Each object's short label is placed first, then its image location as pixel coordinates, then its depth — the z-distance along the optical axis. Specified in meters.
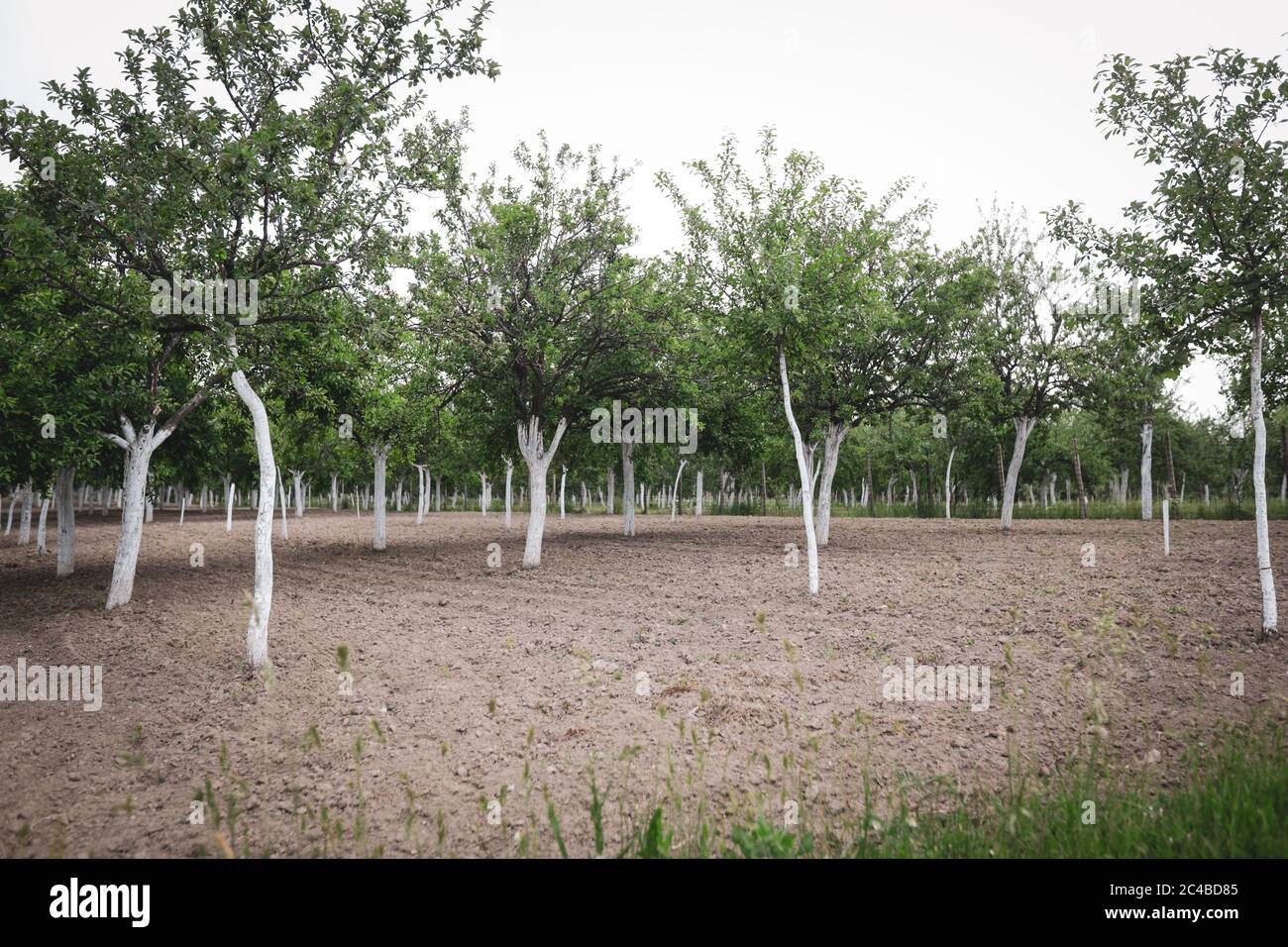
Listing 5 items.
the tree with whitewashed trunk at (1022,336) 24.36
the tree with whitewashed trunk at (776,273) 12.37
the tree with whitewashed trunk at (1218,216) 8.43
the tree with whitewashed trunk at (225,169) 8.09
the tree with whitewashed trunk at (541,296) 15.55
